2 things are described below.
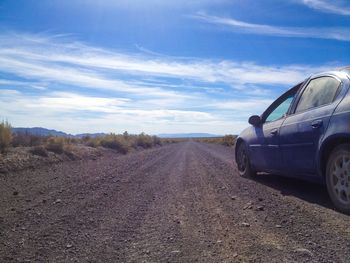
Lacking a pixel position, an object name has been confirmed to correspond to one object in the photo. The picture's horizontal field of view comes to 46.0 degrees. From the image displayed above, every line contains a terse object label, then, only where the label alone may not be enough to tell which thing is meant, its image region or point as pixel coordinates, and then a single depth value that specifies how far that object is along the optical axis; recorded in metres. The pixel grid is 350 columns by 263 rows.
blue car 4.87
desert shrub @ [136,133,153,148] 37.51
